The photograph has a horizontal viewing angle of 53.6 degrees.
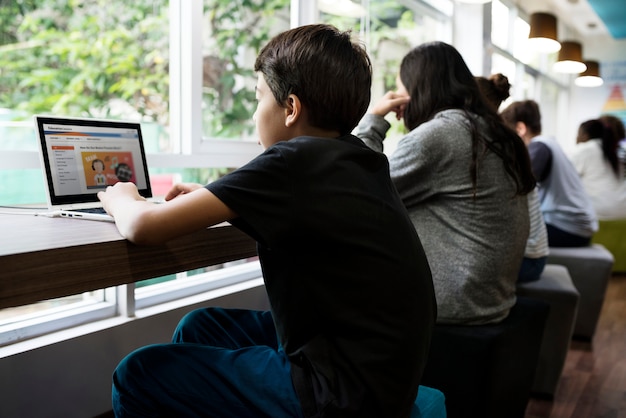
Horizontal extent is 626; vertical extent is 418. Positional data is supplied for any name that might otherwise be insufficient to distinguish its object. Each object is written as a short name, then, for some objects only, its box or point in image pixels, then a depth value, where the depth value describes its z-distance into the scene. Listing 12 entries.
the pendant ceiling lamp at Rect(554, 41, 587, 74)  6.27
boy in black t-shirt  0.89
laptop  1.36
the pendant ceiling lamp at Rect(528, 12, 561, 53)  4.73
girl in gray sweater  1.64
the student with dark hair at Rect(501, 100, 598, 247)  3.25
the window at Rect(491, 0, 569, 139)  5.67
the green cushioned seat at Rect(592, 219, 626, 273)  4.95
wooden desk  0.78
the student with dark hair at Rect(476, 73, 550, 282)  2.24
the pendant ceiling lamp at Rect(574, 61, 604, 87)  8.19
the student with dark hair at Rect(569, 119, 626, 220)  4.77
